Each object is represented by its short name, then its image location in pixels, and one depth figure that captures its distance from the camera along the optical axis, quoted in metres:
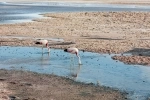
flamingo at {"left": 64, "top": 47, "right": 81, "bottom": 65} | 21.48
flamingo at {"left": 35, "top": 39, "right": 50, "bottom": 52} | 24.56
